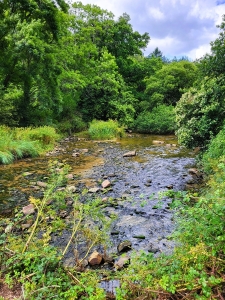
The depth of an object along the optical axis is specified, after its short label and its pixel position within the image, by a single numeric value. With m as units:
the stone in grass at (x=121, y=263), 3.28
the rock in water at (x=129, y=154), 11.34
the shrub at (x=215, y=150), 5.95
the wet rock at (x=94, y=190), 6.39
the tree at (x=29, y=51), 11.55
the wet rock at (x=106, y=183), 6.89
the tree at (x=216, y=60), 7.61
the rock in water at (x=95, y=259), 3.42
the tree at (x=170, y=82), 23.80
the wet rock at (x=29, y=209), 4.98
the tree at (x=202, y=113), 7.54
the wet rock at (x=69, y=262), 3.42
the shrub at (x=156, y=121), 19.92
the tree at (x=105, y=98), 22.00
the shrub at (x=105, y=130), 18.00
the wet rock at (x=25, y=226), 4.33
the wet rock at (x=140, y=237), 4.22
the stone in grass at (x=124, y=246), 3.82
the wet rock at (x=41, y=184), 6.90
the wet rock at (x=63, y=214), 4.93
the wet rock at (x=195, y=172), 7.70
